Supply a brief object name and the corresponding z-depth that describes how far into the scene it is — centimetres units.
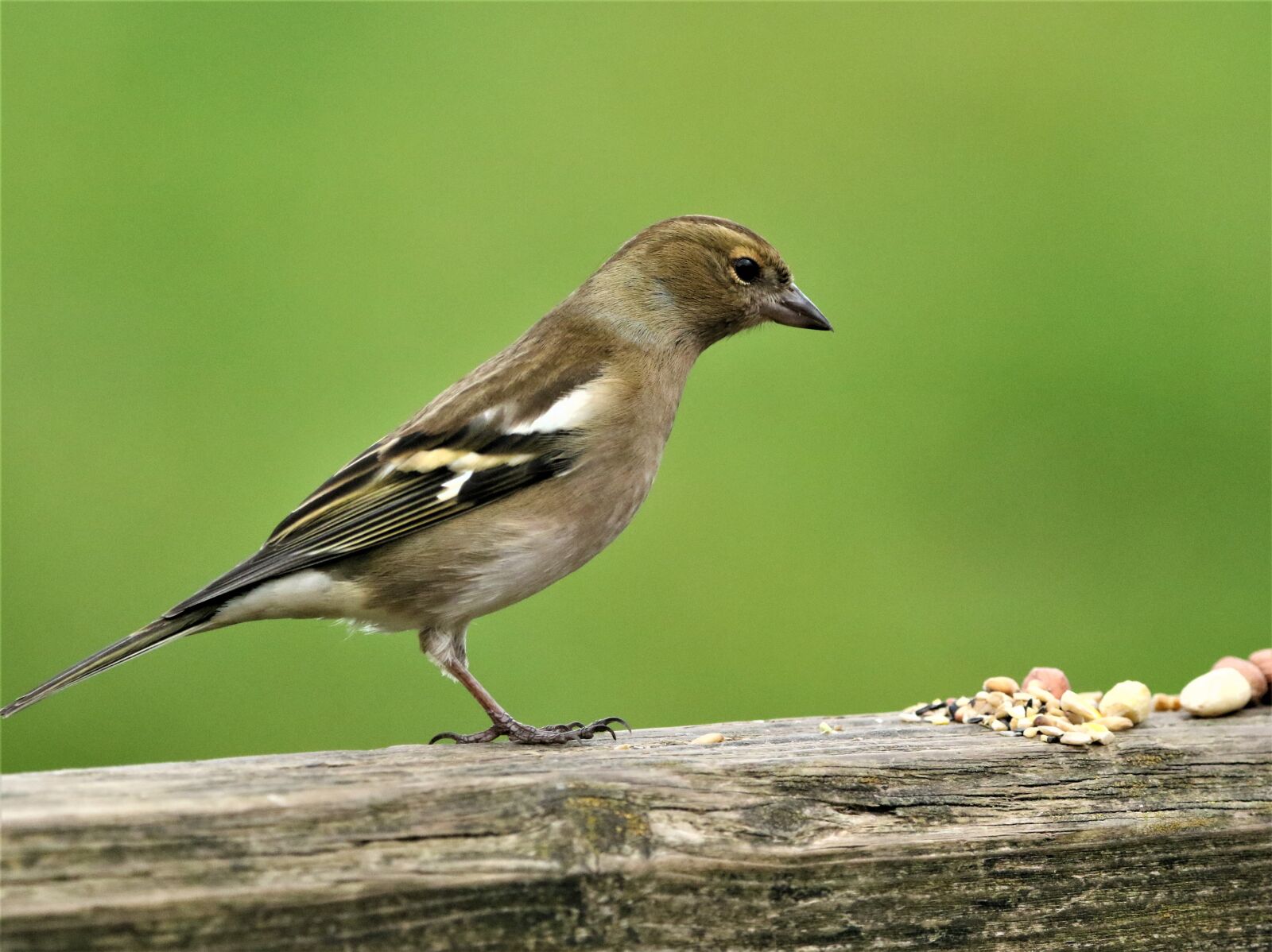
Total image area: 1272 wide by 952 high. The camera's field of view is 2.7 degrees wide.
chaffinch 463
